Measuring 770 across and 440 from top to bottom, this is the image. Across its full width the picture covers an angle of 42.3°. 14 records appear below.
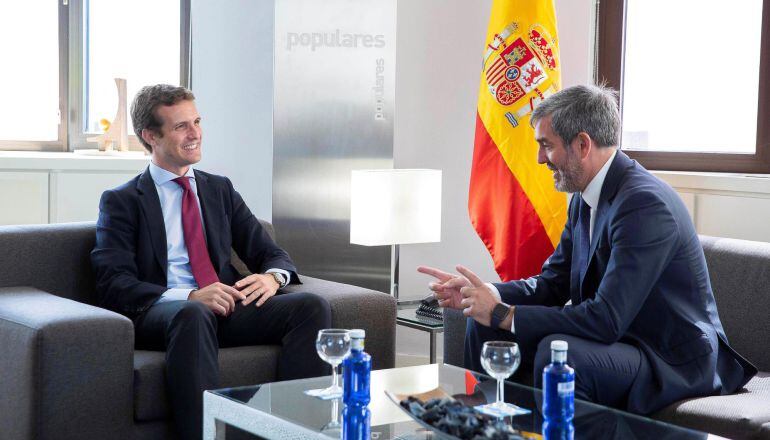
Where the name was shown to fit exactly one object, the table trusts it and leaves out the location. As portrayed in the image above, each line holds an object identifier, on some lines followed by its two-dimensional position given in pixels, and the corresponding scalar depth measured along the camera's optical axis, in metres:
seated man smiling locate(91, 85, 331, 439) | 2.77
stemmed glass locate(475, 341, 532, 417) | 2.08
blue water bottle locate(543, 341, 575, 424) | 1.87
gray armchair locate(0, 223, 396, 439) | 2.56
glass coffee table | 2.06
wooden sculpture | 5.63
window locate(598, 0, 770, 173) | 3.89
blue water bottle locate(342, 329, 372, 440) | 2.09
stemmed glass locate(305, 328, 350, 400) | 2.21
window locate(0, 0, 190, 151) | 5.71
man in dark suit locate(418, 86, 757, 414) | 2.46
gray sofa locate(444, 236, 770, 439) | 2.42
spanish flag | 3.87
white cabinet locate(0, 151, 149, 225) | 5.12
